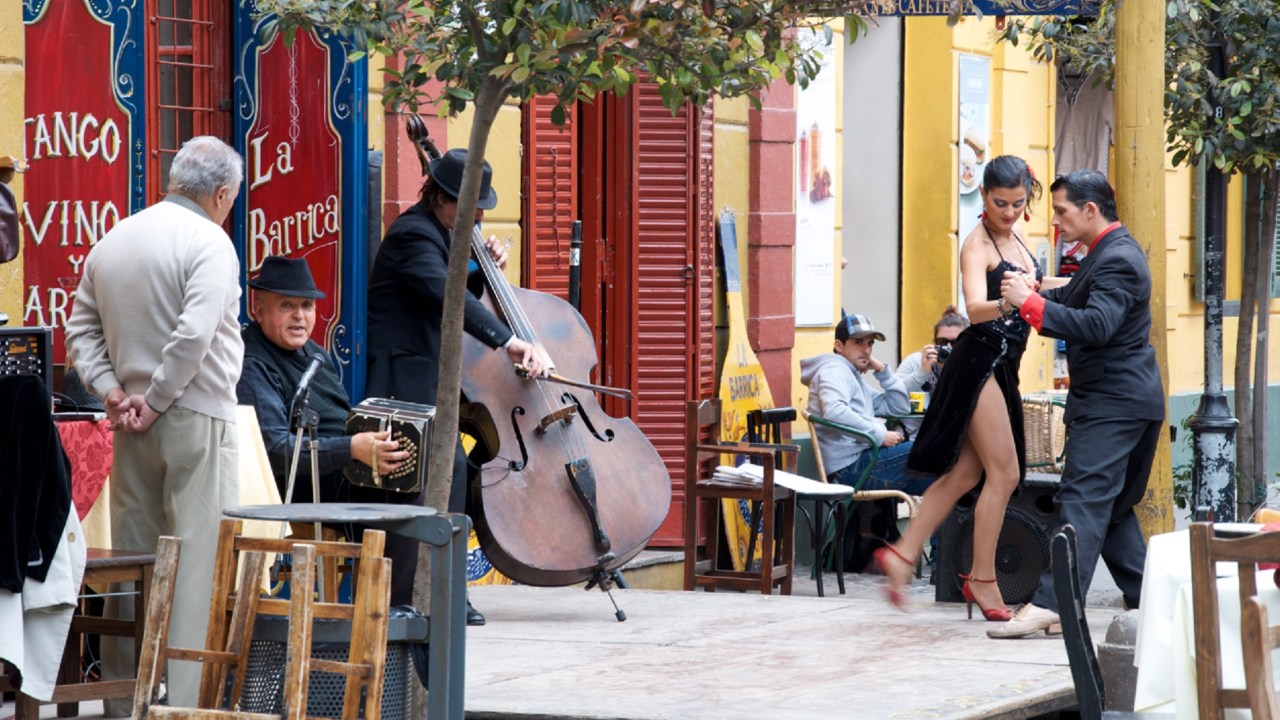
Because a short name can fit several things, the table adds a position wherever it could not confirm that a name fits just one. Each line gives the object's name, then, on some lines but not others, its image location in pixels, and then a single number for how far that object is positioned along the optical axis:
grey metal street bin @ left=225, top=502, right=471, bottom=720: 10.16
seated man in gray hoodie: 24.47
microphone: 12.30
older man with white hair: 12.53
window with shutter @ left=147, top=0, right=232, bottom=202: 16.98
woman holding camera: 26.70
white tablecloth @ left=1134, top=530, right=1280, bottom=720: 9.94
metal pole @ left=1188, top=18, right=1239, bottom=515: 22.37
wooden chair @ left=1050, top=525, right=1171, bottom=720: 10.30
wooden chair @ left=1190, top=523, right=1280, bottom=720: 9.06
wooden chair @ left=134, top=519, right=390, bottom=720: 9.54
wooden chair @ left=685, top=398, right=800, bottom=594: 20.25
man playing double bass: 15.53
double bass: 15.66
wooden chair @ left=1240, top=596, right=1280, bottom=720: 8.70
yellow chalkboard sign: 23.89
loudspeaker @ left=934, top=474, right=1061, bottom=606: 17.47
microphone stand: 12.38
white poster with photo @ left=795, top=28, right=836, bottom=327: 27.11
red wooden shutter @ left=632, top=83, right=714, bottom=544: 23.02
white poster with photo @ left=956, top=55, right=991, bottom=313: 31.22
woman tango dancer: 15.93
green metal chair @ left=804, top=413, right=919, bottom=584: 23.36
